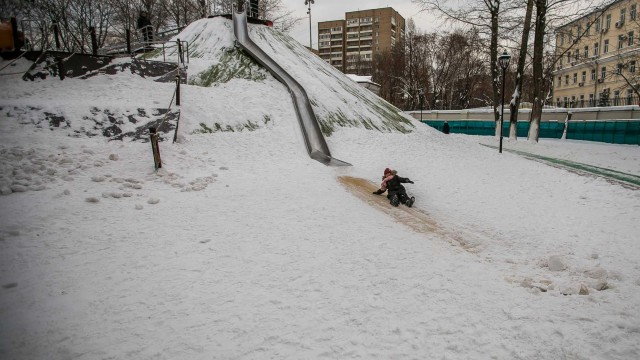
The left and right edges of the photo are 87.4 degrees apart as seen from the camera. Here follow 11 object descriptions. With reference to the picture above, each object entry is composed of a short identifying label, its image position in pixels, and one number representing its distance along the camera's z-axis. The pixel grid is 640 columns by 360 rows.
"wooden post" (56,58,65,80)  9.83
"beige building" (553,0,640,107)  35.03
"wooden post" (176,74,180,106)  10.01
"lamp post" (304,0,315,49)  44.07
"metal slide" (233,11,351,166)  10.04
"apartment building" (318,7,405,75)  88.88
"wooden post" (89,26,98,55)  12.27
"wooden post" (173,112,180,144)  8.45
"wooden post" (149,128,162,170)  6.75
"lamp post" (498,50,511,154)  14.15
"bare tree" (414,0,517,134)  20.06
